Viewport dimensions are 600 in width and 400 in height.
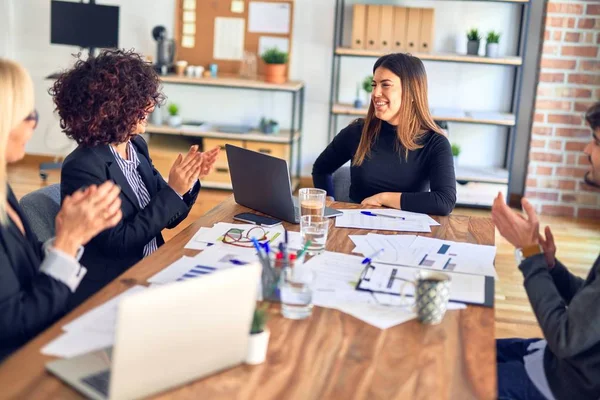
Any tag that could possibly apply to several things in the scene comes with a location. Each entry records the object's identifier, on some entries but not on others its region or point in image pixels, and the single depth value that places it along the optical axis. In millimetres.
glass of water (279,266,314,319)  1607
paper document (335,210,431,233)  2386
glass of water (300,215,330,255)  2090
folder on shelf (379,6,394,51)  5199
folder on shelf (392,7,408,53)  5209
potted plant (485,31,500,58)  5160
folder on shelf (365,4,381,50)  5207
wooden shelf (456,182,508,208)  5320
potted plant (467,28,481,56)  5199
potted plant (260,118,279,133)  5402
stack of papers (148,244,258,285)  1828
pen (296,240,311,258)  1890
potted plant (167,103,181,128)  5453
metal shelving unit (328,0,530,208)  5141
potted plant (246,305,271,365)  1389
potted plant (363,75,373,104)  5281
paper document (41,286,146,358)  1412
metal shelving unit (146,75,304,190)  5281
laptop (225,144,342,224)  2324
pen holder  1685
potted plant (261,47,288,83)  5352
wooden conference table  1309
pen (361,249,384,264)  2012
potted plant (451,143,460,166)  5309
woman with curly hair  2225
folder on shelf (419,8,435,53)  5188
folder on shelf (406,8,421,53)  5199
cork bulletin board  5578
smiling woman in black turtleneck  2906
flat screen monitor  5051
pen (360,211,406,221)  2529
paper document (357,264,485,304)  1788
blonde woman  1565
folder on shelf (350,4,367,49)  5223
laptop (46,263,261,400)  1155
